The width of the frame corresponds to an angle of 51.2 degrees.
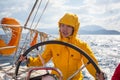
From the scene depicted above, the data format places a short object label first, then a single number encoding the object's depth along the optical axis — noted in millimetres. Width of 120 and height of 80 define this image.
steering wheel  1012
